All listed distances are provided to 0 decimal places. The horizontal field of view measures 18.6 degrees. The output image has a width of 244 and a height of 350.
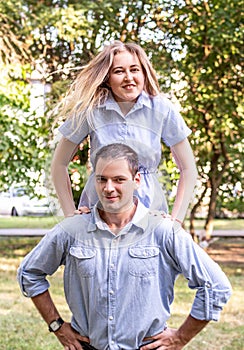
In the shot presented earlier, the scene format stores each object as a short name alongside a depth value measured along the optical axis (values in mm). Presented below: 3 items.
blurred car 6652
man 2424
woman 2604
